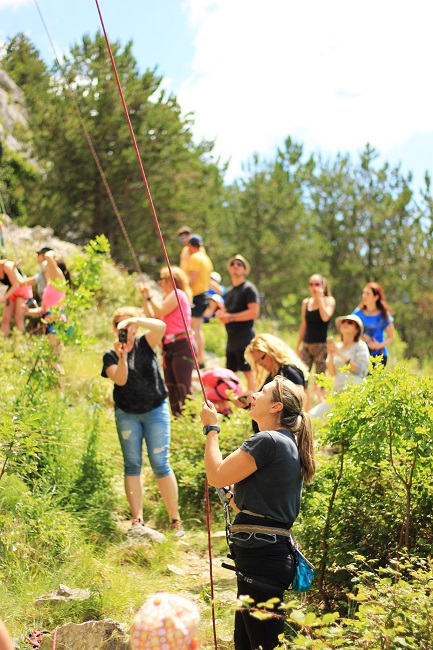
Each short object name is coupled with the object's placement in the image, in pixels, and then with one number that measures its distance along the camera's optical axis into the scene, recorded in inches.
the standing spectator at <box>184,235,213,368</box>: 357.4
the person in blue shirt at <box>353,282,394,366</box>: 317.7
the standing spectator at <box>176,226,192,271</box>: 380.3
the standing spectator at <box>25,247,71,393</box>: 248.4
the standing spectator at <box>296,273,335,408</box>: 323.3
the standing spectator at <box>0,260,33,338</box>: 344.5
